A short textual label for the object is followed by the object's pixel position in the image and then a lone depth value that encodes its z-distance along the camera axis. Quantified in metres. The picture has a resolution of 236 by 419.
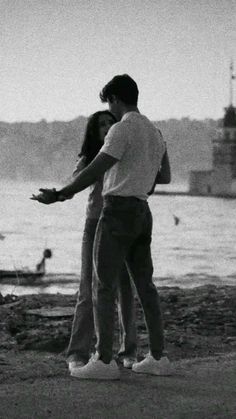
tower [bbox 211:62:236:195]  143.25
